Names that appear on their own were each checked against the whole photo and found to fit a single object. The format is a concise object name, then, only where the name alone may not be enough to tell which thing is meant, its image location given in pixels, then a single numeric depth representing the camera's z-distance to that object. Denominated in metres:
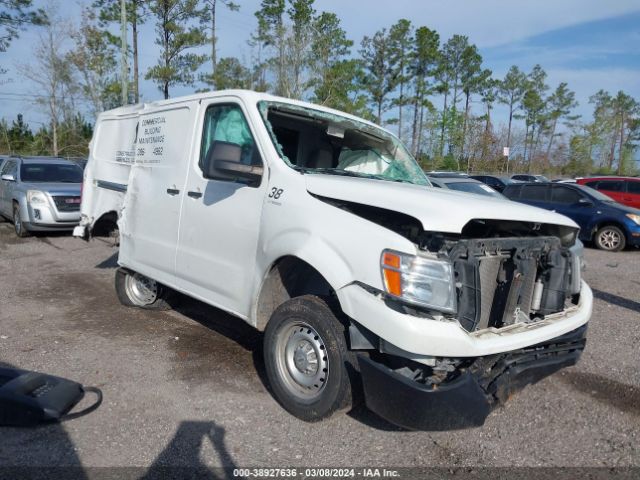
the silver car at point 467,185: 11.66
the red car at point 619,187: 15.27
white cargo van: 2.75
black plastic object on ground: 3.29
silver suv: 10.76
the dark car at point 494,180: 23.05
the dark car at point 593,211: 12.09
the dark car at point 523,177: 30.78
